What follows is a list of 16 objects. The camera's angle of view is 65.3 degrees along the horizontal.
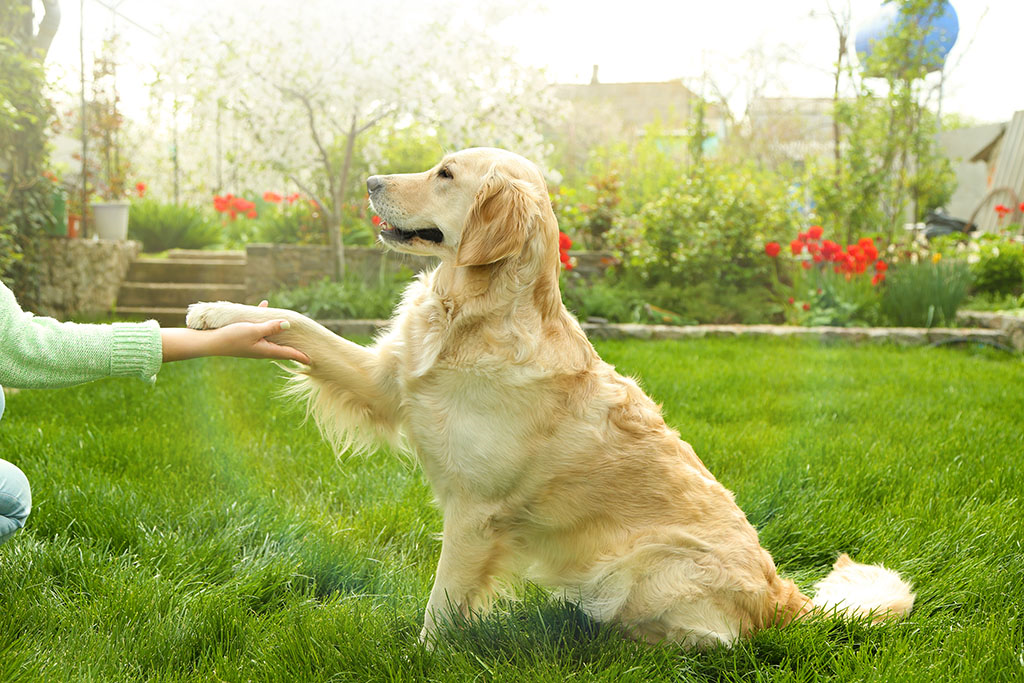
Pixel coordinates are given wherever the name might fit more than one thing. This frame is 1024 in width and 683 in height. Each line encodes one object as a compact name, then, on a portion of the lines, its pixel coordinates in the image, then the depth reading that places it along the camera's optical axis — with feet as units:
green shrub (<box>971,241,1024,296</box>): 26.35
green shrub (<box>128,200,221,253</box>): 33.71
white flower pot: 27.48
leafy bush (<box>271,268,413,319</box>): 22.39
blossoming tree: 25.55
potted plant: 30.04
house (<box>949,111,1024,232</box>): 38.86
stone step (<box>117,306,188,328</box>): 24.62
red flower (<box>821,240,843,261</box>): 24.27
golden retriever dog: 6.74
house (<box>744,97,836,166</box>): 64.39
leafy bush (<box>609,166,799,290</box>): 25.85
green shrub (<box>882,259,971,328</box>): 23.63
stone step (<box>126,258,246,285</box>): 28.09
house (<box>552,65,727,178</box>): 61.62
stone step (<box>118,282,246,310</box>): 26.68
